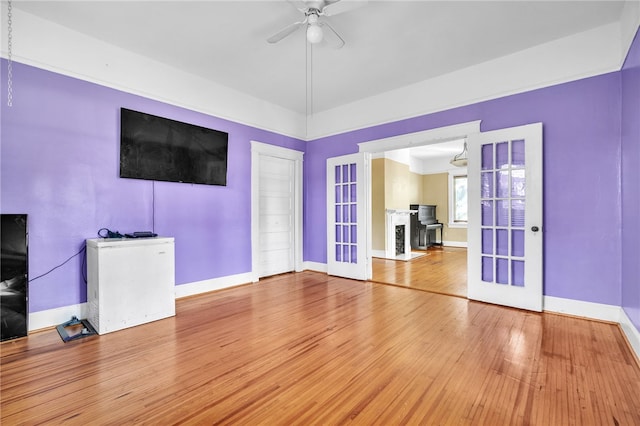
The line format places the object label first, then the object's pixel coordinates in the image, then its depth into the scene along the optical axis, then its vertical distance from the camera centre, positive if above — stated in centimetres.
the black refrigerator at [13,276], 246 -56
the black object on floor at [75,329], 255 -110
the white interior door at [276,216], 497 -5
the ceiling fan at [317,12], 229 +168
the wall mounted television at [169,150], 329 +80
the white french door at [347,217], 473 -7
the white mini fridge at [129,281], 266 -68
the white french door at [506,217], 317 -5
